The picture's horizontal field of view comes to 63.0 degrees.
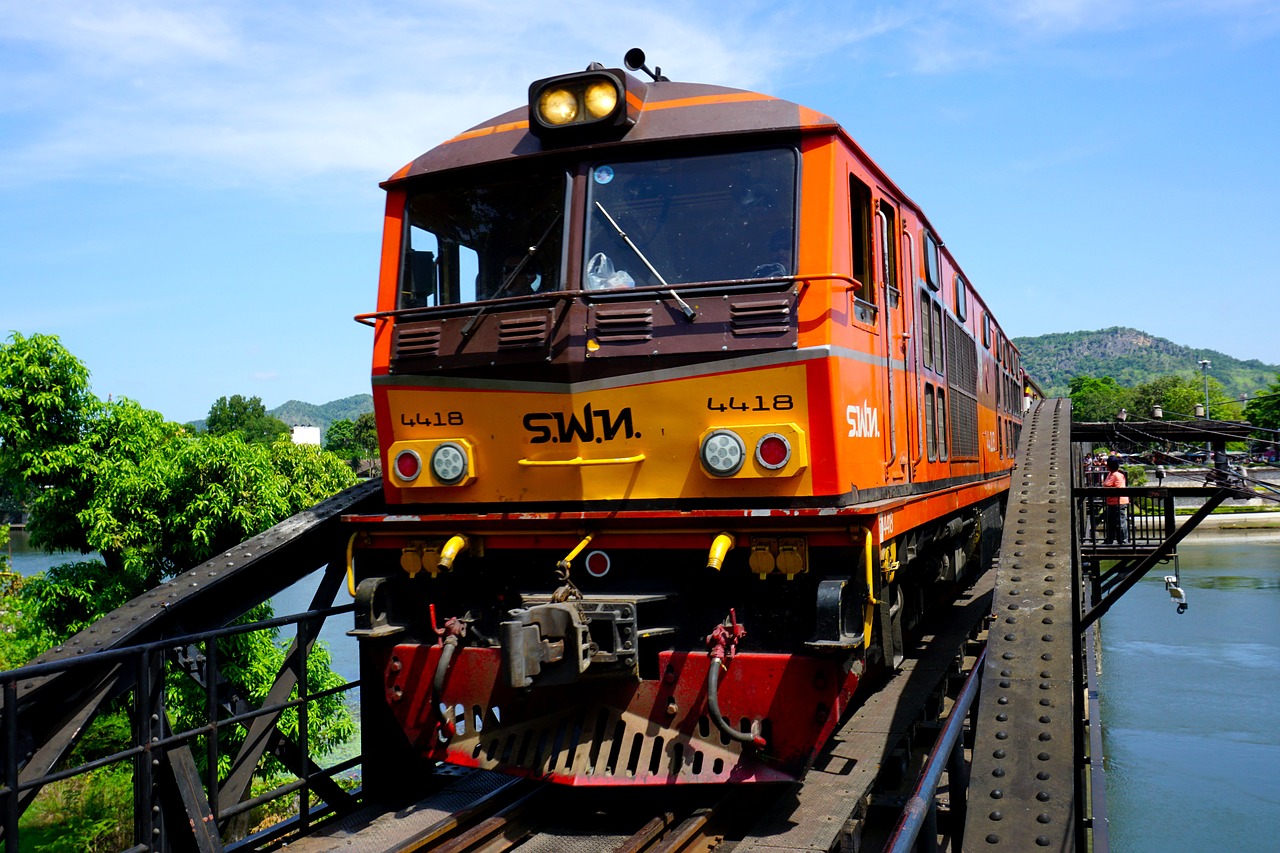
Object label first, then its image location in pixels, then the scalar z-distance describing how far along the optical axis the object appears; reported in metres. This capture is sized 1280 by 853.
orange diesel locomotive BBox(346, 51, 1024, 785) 5.38
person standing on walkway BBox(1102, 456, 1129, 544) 13.83
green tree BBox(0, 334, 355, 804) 12.05
